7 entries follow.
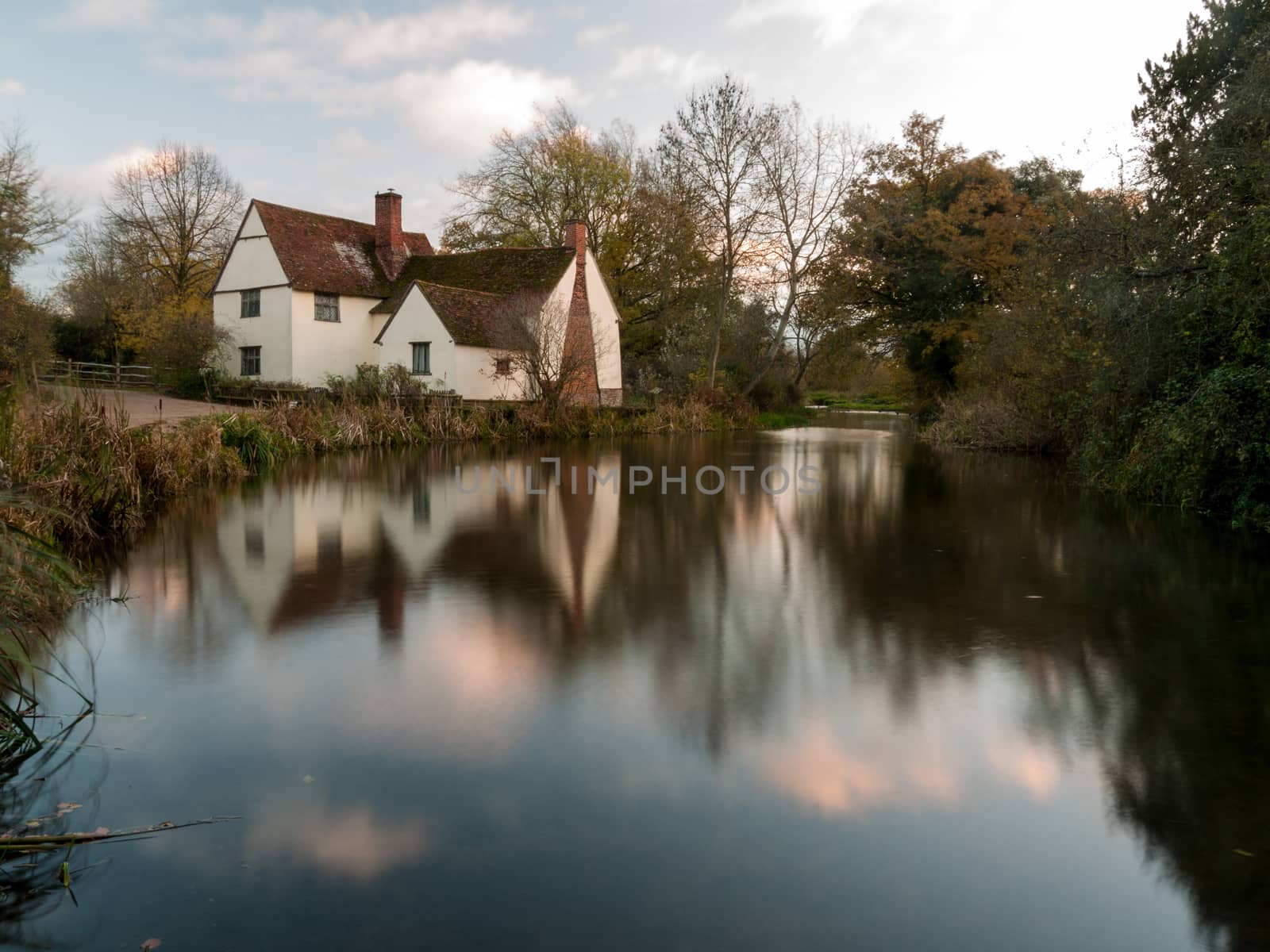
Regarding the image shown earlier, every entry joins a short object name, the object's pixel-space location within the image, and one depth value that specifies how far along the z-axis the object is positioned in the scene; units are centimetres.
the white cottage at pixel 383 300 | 3356
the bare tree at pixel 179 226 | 4762
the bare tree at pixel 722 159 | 3494
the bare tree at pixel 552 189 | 4391
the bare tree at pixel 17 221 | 2633
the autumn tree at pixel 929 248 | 3238
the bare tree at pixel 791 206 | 3550
